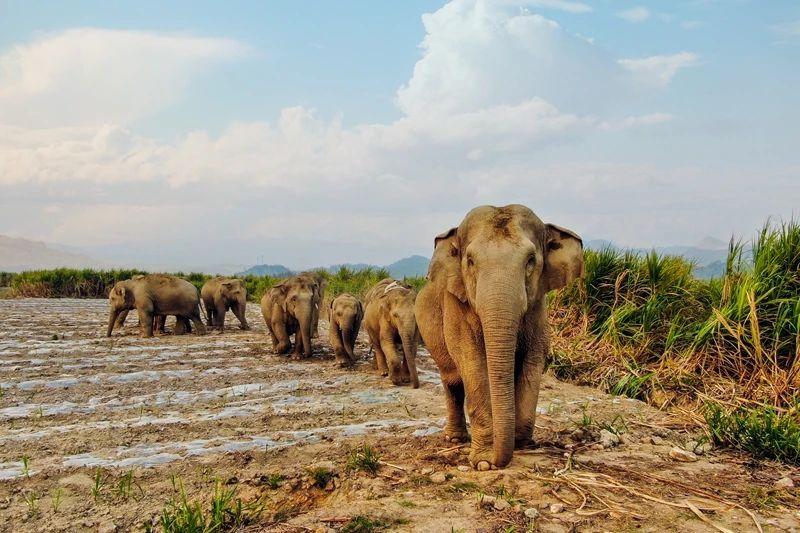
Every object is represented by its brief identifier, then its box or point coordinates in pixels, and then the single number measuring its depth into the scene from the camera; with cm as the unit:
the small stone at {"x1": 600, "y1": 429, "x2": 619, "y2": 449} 614
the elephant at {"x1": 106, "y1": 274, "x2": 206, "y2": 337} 1600
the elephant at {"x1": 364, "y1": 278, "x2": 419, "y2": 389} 981
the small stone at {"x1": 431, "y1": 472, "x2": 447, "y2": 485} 506
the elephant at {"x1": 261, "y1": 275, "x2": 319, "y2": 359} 1270
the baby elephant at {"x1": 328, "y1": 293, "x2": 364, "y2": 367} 1178
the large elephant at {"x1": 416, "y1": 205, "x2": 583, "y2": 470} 507
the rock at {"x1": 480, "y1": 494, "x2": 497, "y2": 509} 445
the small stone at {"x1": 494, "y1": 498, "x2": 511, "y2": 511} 440
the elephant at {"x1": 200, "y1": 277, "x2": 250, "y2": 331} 1736
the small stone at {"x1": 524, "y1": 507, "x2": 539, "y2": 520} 427
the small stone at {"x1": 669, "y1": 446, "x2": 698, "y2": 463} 585
